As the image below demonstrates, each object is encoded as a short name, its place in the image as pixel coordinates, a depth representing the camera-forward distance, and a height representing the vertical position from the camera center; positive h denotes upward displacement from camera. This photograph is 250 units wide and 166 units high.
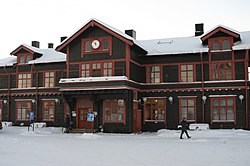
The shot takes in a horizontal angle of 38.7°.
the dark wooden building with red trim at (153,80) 28.42 +1.94
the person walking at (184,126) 23.66 -1.49
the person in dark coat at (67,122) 29.61 -1.53
